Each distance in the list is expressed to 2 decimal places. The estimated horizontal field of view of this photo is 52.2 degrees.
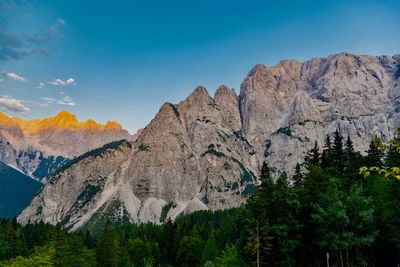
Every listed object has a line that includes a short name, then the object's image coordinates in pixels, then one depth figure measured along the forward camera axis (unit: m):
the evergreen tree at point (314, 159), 74.44
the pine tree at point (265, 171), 64.45
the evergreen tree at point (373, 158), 74.06
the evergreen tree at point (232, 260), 58.76
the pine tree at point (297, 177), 70.30
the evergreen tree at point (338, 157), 73.89
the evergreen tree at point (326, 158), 74.35
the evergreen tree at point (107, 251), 108.19
